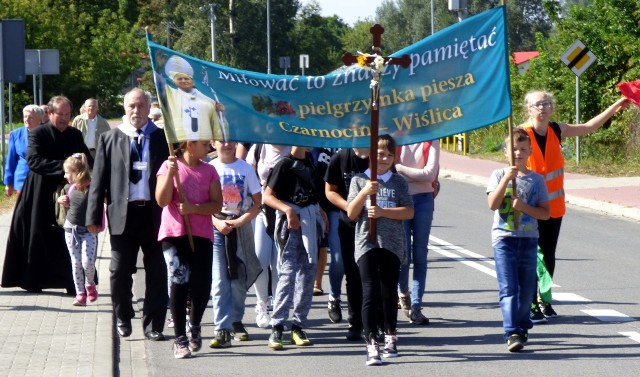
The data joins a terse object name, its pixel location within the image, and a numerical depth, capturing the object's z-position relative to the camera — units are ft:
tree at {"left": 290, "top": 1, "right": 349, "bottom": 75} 296.92
